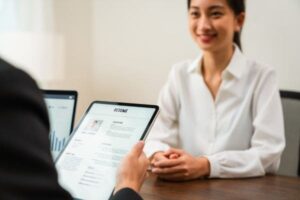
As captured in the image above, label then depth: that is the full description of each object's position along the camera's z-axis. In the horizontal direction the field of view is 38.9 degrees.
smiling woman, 1.37
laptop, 1.00
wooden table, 0.96
